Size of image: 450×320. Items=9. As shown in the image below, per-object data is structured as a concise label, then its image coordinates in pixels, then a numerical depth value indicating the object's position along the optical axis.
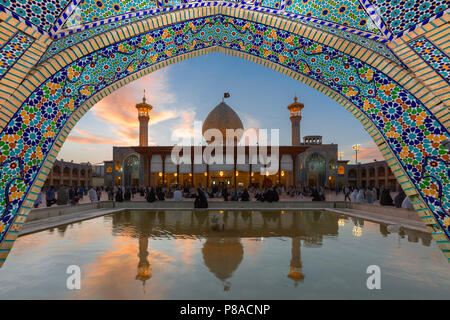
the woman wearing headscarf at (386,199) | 8.15
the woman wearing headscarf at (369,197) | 9.39
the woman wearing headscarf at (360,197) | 9.45
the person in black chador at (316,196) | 10.91
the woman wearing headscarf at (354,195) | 10.23
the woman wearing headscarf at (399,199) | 7.16
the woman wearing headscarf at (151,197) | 10.02
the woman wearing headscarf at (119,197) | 10.25
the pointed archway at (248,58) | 2.61
